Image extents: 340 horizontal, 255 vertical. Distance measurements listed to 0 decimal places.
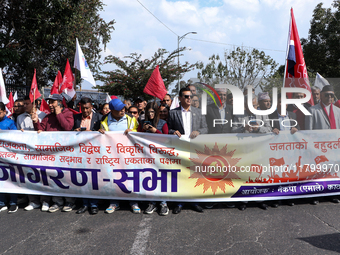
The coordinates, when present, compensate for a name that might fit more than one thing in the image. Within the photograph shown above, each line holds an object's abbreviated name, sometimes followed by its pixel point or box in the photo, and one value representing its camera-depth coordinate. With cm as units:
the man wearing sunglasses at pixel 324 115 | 435
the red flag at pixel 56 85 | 780
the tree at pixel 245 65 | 2766
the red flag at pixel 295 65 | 495
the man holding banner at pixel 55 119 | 440
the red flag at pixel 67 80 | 689
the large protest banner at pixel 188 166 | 404
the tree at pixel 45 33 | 1075
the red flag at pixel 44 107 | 710
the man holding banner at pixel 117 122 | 405
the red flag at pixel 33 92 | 590
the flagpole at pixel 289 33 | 507
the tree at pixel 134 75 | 2158
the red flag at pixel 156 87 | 534
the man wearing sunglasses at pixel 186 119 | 422
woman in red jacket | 421
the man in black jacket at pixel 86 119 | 441
